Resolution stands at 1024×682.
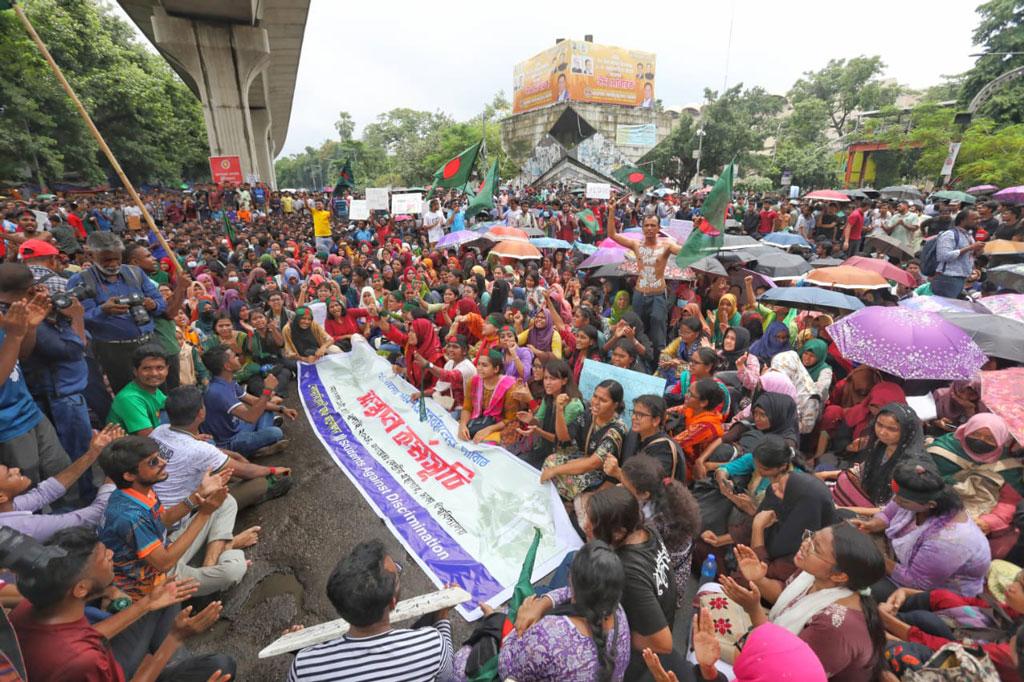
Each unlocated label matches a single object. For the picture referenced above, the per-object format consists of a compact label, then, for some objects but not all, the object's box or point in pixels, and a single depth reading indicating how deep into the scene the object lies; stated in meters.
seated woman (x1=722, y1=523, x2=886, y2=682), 2.01
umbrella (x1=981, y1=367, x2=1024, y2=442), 3.06
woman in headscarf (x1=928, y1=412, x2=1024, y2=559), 2.92
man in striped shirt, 1.92
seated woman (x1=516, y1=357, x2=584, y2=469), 4.15
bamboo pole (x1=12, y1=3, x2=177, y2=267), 4.16
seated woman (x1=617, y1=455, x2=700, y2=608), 2.68
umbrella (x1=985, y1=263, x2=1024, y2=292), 6.38
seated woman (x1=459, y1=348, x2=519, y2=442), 4.86
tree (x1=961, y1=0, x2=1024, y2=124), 23.85
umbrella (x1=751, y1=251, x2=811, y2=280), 7.84
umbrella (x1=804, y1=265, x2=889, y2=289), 6.08
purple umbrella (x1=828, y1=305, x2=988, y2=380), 3.79
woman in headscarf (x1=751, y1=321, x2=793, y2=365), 5.41
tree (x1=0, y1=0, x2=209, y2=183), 23.12
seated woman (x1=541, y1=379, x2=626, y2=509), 3.57
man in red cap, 4.30
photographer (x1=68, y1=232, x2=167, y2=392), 4.34
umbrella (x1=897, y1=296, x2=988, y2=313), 5.25
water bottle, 3.23
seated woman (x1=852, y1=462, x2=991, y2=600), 2.54
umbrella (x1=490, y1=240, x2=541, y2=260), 8.68
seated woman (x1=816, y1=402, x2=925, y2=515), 3.21
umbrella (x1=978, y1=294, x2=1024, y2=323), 4.96
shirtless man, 6.10
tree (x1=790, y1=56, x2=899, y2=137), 53.12
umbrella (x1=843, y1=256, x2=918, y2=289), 7.11
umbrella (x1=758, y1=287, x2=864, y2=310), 5.33
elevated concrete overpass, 21.09
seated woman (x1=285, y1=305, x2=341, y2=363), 6.68
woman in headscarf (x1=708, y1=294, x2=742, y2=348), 6.05
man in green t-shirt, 3.59
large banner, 3.56
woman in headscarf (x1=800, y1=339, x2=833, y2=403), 4.64
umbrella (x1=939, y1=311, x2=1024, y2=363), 4.21
